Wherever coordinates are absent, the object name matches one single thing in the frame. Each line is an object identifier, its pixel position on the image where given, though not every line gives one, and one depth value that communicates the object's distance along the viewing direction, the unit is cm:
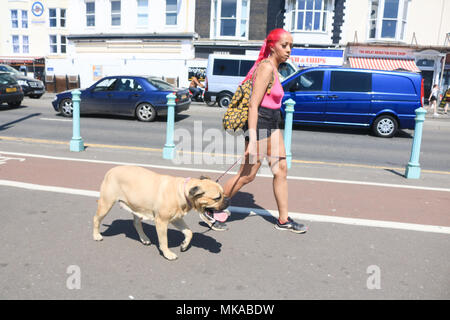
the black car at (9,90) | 1512
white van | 1909
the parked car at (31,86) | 2041
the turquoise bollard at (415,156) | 644
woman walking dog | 366
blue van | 1198
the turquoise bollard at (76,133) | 761
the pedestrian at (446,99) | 2100
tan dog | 302
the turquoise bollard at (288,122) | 673
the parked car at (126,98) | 1317
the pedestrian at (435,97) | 1917
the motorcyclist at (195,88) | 2125
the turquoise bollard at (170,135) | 726
